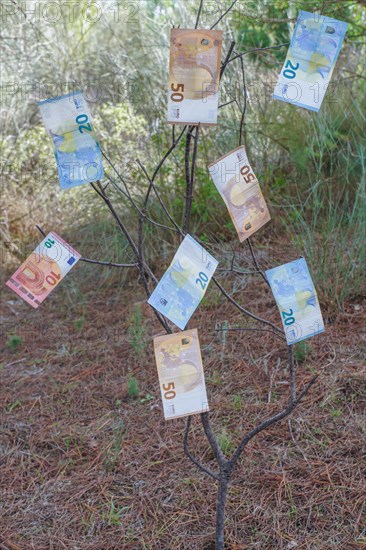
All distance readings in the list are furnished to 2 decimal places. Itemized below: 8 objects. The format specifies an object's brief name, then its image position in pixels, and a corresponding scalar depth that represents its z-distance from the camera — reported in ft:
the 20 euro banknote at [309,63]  6.01
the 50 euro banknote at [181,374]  5.76
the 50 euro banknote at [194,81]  5.73
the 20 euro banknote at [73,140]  5.65
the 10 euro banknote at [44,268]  5.68
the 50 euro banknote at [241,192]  5.98
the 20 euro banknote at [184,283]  5.53
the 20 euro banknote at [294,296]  6.28
